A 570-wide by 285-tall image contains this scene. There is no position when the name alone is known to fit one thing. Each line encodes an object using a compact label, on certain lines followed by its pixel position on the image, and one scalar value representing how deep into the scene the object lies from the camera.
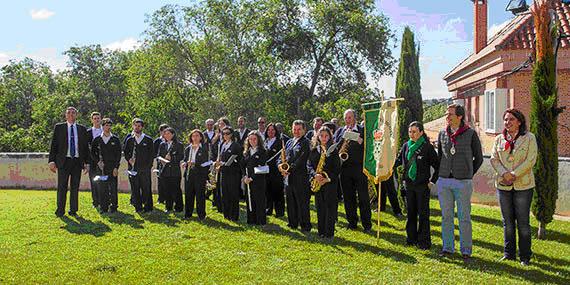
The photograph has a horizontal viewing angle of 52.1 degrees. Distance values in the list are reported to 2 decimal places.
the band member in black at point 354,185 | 9.74
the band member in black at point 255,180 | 10.44
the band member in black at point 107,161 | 11.67
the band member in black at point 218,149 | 11.35
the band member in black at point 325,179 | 9.05
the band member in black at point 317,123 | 11.49
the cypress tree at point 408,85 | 12.12
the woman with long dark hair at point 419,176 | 8.18
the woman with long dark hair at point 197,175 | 11.09
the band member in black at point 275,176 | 11.42
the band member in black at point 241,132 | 12.54
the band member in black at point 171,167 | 11.96
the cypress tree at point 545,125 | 9.01
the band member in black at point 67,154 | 11.16
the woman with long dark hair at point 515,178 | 7.45
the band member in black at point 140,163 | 11.88
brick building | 15.64
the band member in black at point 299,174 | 9.48
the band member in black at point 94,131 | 11.90
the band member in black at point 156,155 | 12.57
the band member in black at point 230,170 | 10.66
